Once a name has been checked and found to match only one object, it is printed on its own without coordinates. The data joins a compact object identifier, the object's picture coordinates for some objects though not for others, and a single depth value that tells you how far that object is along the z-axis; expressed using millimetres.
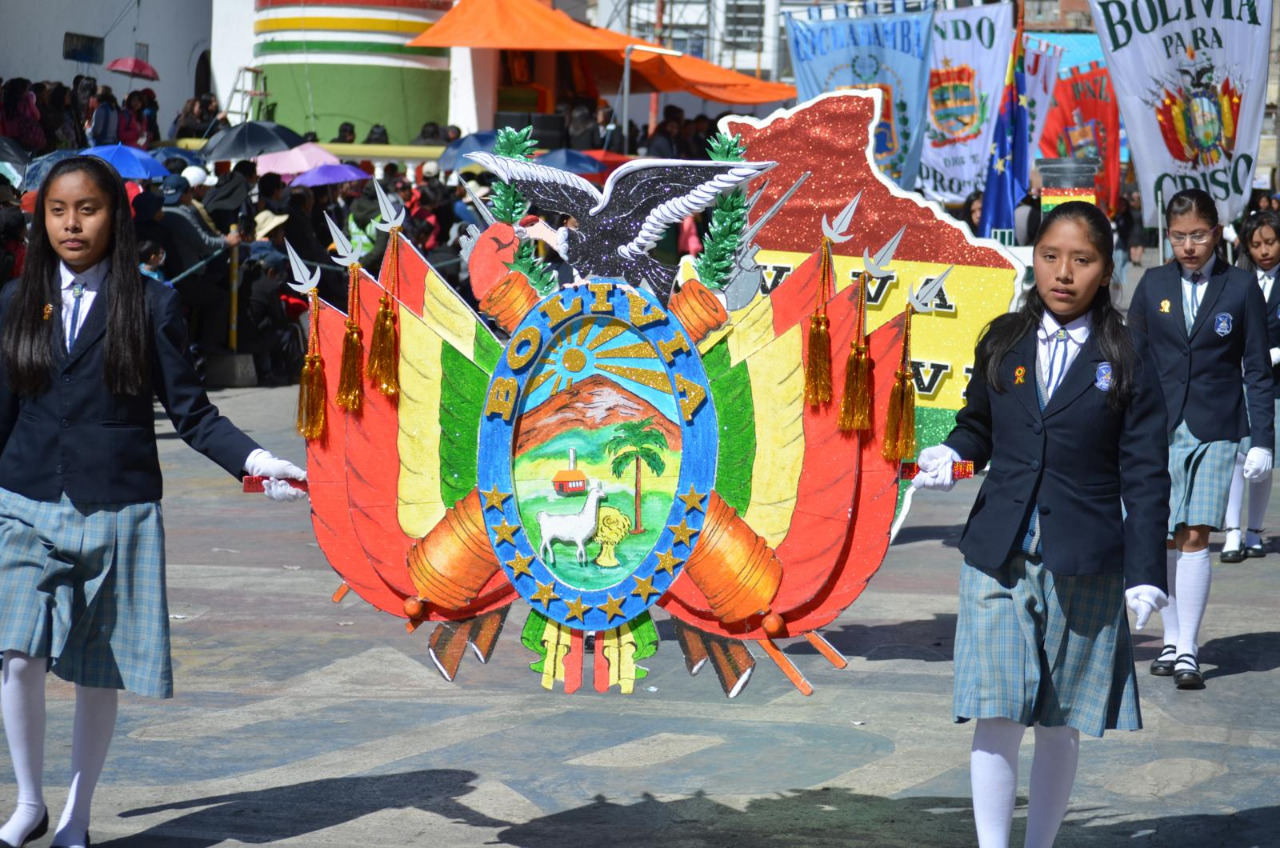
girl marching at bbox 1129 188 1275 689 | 7086
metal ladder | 25891
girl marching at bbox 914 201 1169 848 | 4328
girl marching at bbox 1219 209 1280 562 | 9180
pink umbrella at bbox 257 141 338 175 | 19062
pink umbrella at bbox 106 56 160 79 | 23406
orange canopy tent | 20750
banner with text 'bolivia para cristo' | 9930
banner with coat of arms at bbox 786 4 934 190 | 14852
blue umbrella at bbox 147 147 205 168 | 18062
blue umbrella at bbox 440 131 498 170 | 19577
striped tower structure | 25562
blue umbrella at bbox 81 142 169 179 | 15234
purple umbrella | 17969
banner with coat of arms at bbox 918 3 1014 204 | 15492
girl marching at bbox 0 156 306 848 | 4680
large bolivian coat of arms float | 4742
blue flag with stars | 15820
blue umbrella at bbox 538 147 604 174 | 17875
